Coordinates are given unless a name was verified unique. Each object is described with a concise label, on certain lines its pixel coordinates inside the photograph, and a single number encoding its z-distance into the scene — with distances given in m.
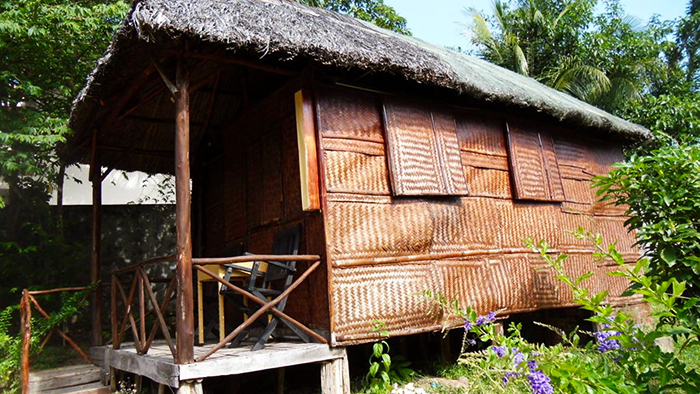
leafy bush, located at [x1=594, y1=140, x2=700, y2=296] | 3.07
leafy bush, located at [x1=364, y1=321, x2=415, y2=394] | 4.12
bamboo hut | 3.97
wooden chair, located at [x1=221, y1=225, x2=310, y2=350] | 4.18
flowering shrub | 1.91
